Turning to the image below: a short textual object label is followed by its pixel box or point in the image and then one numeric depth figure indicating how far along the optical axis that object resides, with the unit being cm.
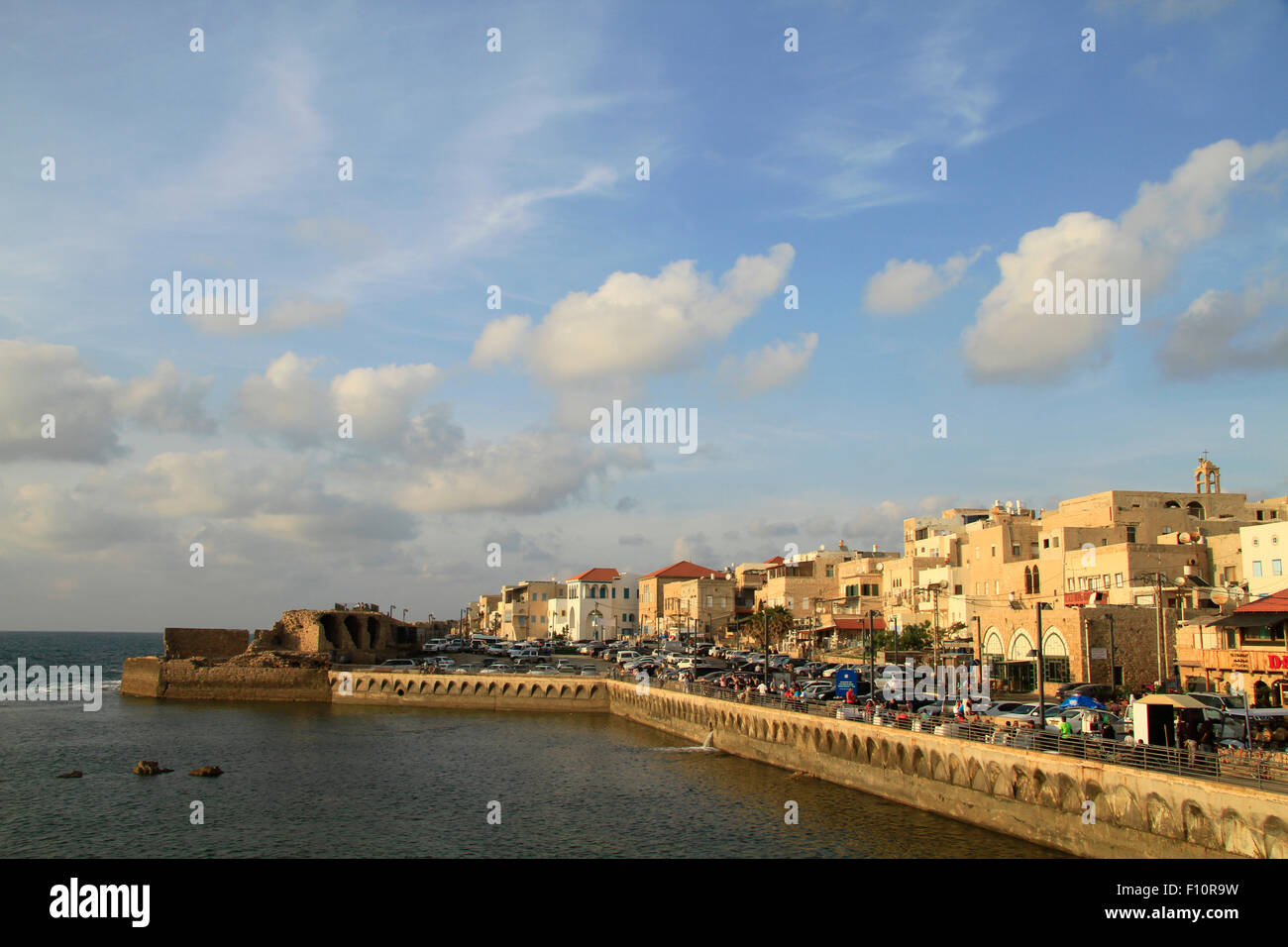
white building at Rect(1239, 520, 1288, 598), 5450
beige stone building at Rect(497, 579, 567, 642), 15562
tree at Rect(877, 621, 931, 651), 7375
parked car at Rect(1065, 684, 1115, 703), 4697
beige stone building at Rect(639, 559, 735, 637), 13138
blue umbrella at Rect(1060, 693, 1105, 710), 3847
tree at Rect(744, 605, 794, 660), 9075
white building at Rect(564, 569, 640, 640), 13975
